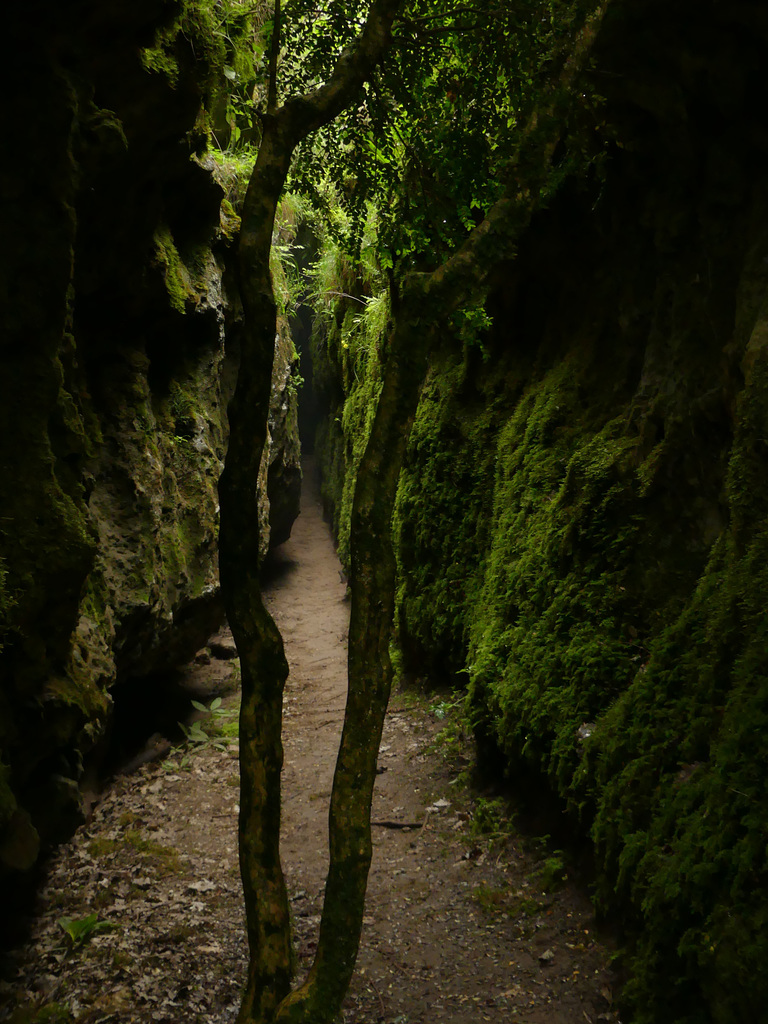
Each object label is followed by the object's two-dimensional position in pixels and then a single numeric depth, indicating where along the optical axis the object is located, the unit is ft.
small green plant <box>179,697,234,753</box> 26.91
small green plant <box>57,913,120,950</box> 15.08
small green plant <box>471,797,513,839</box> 18.83
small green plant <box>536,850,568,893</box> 16.03
